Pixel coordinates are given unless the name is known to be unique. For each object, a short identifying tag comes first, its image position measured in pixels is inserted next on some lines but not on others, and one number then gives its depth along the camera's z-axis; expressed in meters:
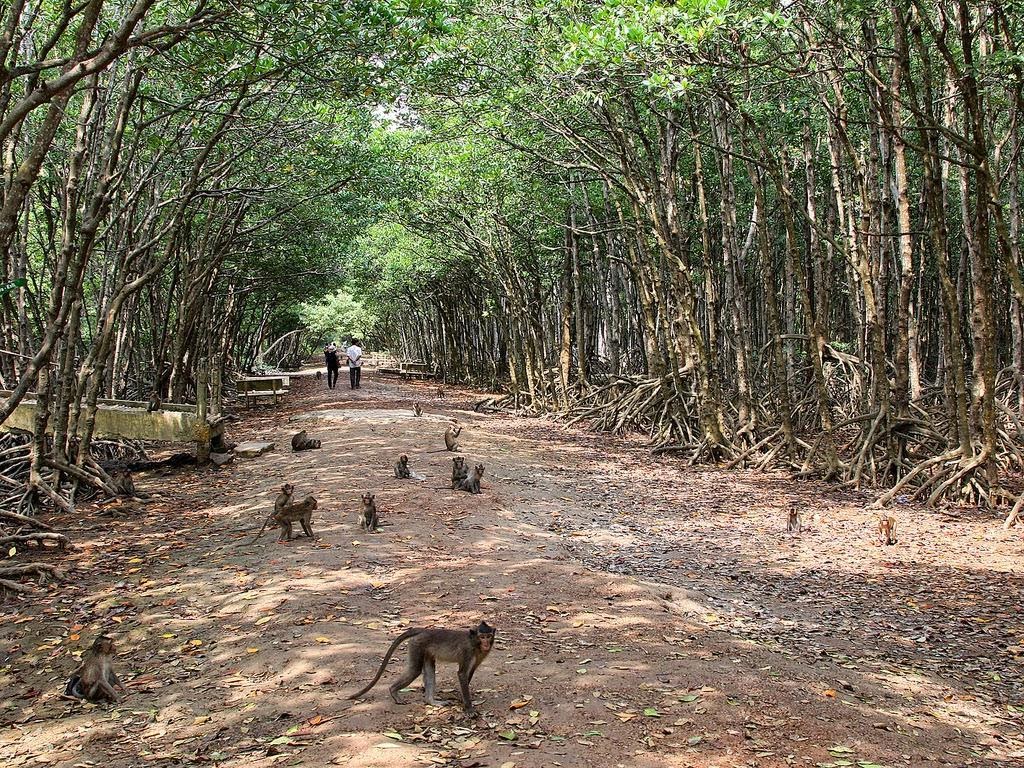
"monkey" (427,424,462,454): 14.71
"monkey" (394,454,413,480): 11.90
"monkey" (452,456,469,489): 11.58
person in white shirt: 32.03
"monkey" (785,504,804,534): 10.16
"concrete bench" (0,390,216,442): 13.26
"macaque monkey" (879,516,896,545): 9.30
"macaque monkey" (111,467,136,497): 11.51
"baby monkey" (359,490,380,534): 8.98
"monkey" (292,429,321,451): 15.10
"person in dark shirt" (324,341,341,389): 33.62
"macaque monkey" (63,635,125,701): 5.20
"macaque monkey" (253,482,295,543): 8.60
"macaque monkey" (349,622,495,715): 4.45
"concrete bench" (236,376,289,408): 27.77
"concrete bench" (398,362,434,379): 47.21
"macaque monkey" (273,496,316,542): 8.52
